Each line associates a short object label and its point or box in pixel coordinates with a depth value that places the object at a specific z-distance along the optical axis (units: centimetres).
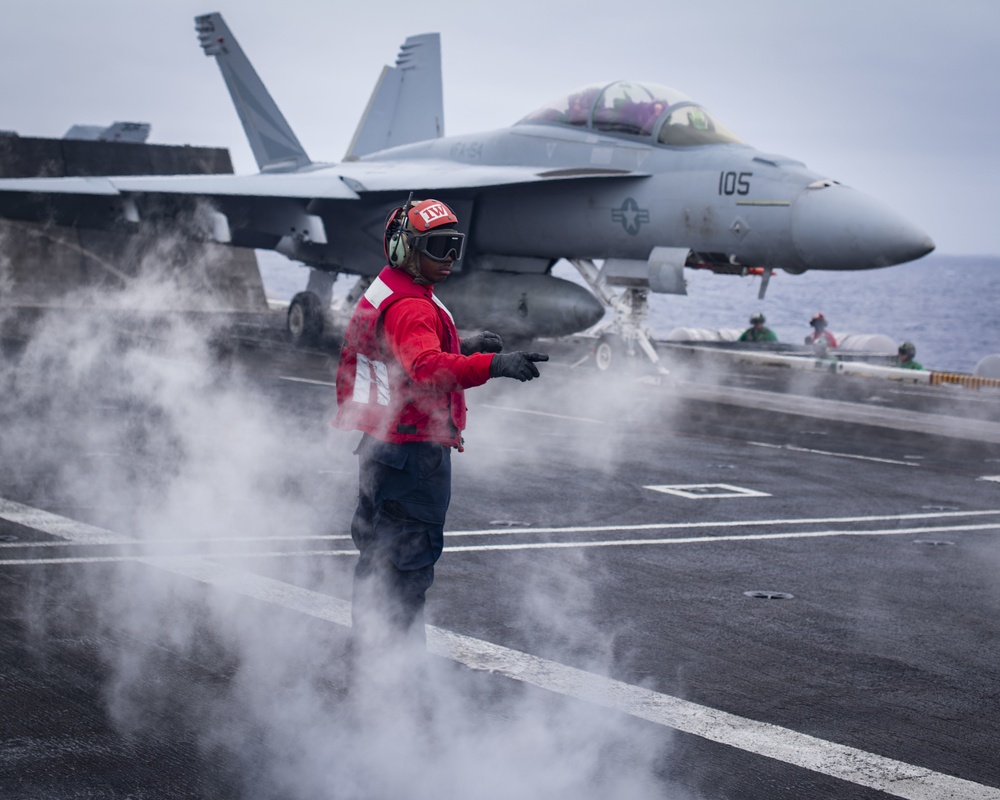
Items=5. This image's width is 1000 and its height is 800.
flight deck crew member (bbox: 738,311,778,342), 3055
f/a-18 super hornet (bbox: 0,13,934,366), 1717
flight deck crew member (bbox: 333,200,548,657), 497
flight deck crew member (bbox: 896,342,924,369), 2583
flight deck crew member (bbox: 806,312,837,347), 2888
